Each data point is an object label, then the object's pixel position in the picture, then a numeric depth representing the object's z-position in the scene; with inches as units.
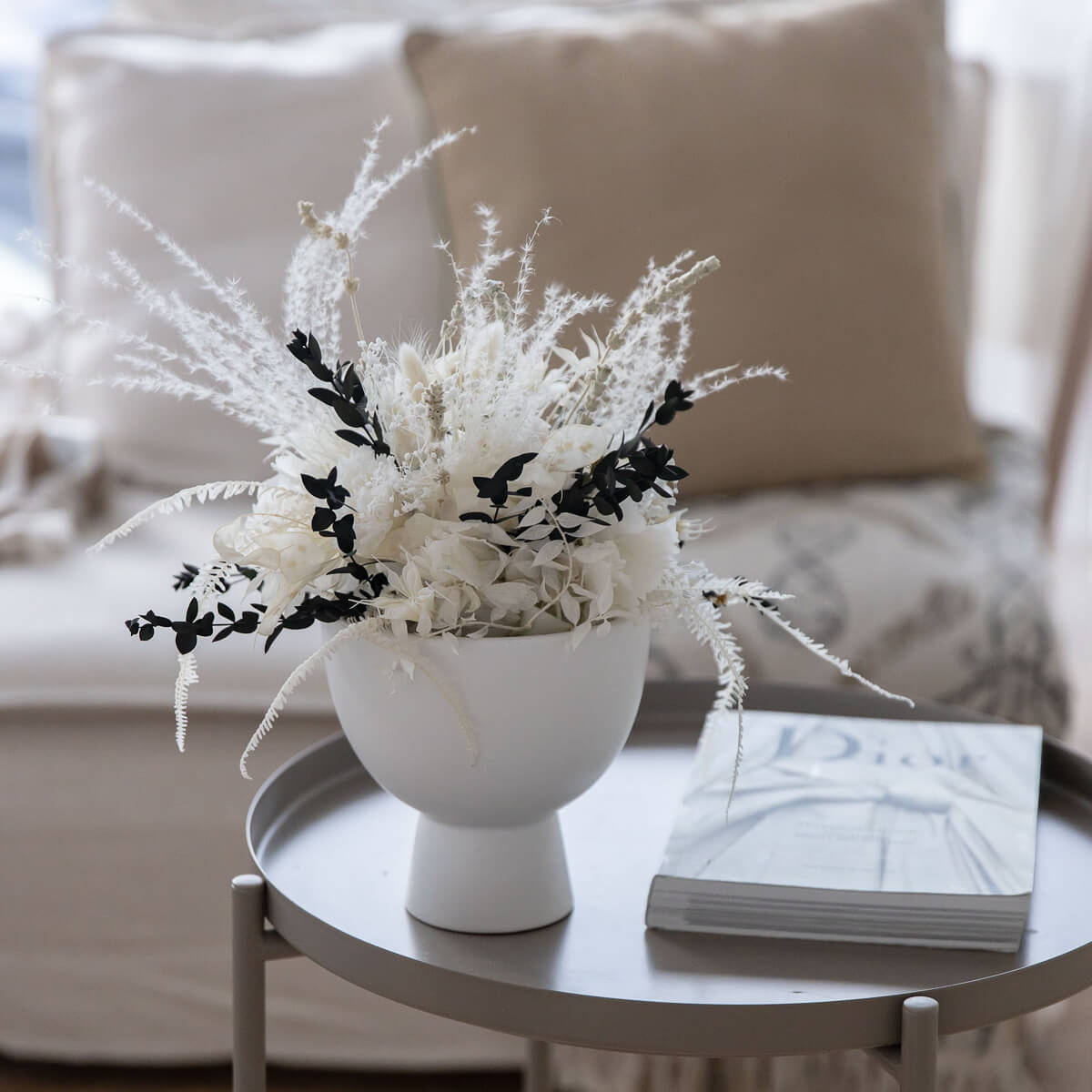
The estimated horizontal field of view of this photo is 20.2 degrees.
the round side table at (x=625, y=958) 55.3
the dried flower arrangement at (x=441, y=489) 55.8
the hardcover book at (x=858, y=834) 57.8
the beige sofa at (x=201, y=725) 77.5
